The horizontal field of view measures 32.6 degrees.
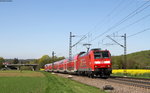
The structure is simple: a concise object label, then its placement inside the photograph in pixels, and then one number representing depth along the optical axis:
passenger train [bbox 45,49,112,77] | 35.72
